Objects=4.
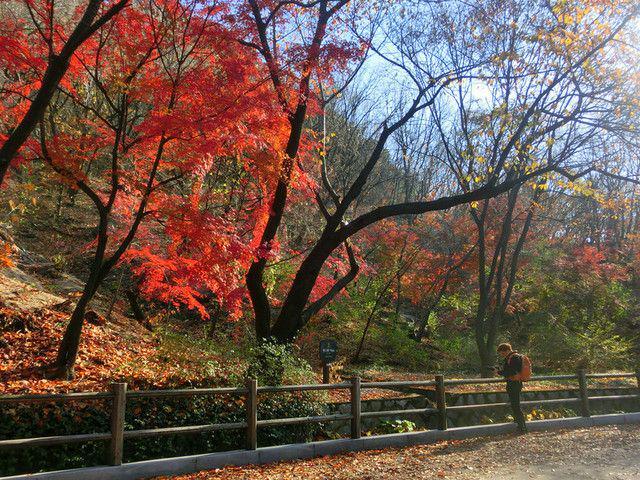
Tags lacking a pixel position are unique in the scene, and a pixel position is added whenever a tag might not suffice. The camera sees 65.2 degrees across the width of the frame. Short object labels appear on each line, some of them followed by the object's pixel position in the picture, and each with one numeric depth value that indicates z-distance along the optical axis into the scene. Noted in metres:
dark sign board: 12.03
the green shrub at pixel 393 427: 9.66
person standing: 10.24
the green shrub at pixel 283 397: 8.48
